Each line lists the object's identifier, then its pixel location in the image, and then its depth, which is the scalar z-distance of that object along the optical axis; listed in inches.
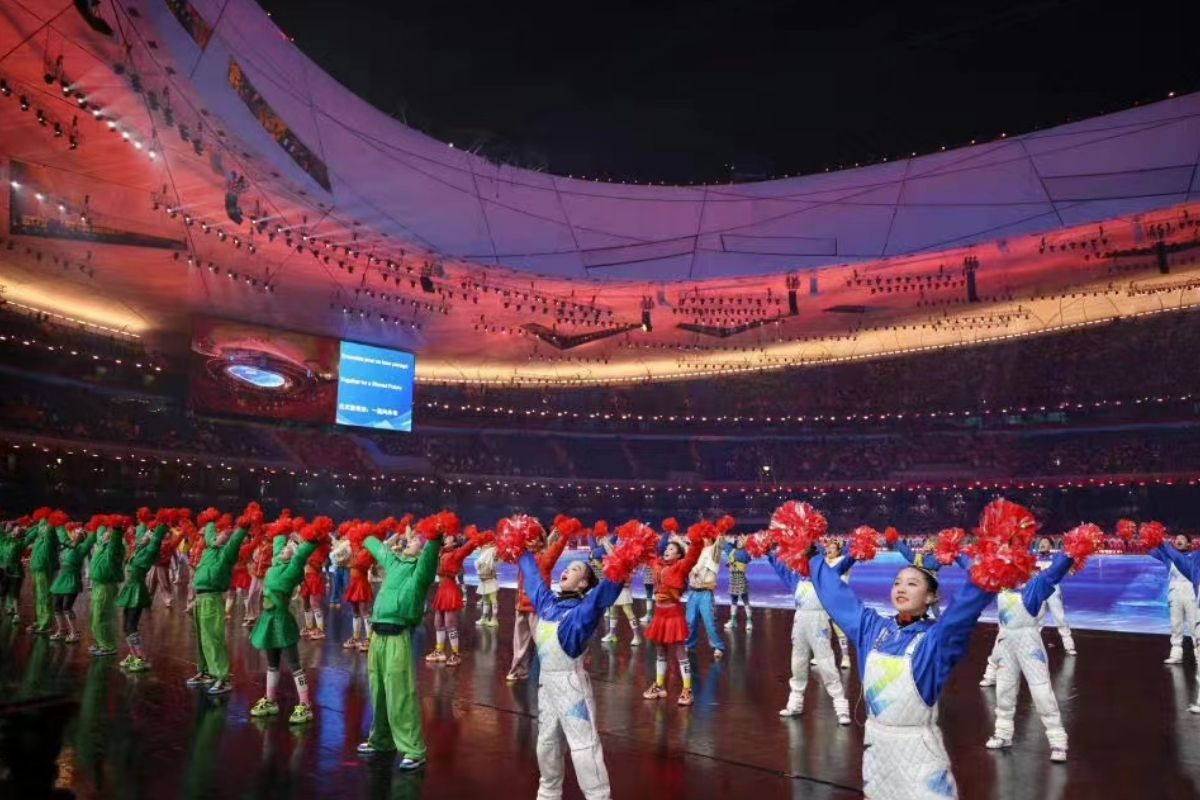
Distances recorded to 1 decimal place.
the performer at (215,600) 377.7
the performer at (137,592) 440.5
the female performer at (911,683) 154.0
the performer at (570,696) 208.8
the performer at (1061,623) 515.2
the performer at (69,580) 522.9
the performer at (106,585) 474.0
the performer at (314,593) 582.2
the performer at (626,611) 536.2
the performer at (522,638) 441.7
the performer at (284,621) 331.3
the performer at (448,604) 490.6
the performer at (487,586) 618.5
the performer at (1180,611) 489.7
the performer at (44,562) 569.0
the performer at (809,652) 350.3
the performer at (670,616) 386.6
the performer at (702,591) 483.8
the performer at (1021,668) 290.8
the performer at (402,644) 277.1
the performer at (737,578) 670.5
